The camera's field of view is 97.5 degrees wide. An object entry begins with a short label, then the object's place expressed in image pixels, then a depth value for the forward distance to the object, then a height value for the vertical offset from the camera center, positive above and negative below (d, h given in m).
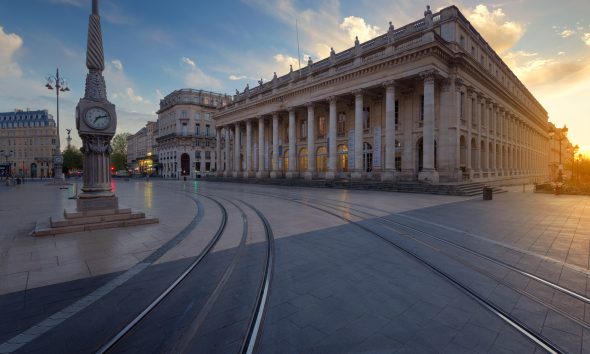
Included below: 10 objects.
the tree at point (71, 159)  67.95 +4.44
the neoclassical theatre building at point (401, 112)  24.86 +7.59
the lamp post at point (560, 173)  24.10 -0.30
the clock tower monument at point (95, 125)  8.96 +1.77
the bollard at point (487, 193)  17.02 -1.47
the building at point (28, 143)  79.19 +10.37
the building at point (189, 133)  68.44 +11.02
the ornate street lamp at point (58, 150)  28.30 +3.65
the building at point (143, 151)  86.88 +9.71
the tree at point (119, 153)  83.68 +7.54
